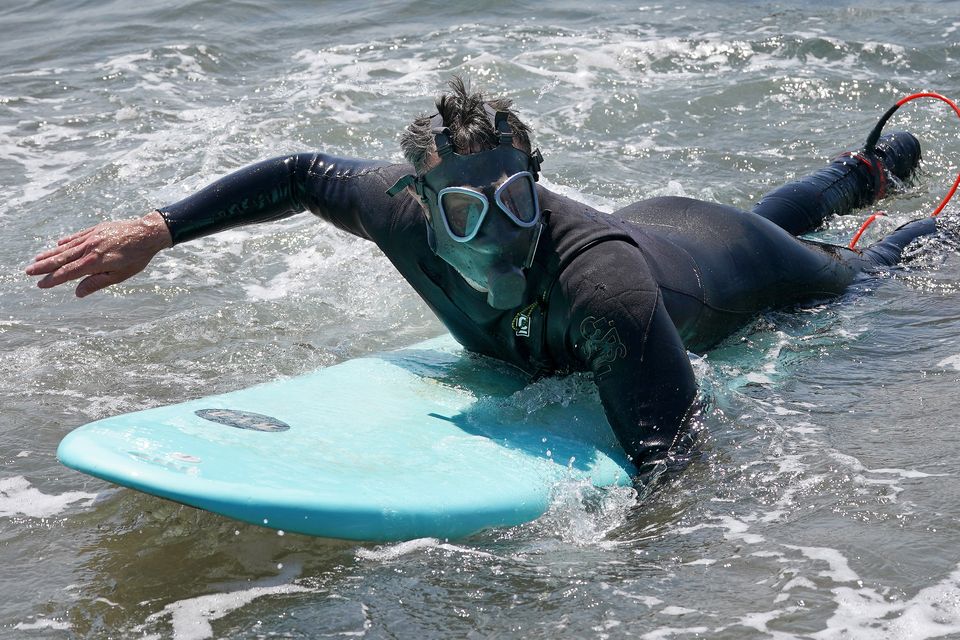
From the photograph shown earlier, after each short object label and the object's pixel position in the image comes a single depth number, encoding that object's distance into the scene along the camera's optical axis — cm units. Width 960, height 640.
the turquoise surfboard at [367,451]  541
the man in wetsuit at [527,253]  624
